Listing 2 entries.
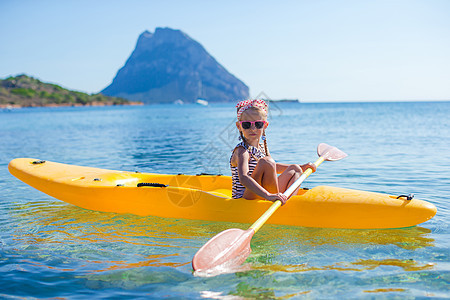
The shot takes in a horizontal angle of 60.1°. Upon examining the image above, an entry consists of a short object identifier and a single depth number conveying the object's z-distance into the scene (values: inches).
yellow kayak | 166.2
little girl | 158.2
